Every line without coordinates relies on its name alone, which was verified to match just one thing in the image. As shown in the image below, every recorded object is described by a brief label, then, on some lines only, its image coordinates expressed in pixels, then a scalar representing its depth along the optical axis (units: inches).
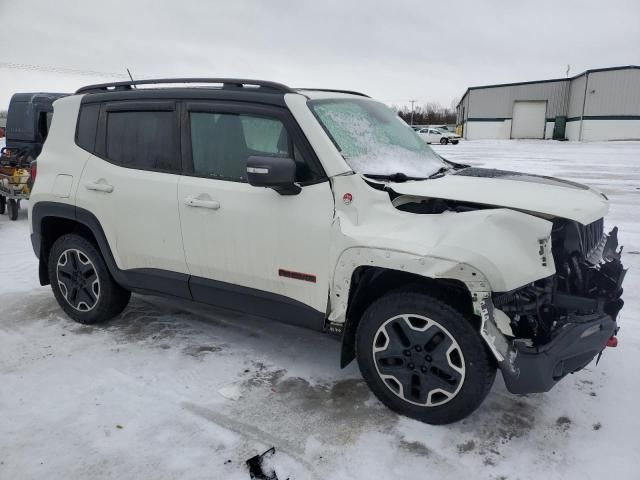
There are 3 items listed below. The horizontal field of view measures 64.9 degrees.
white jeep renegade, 105.0
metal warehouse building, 1534.2
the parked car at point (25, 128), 388.1
